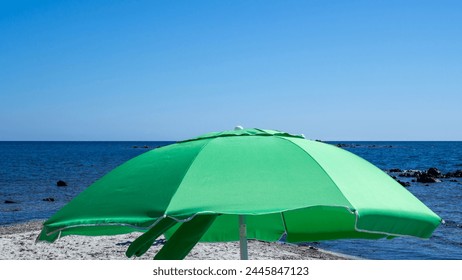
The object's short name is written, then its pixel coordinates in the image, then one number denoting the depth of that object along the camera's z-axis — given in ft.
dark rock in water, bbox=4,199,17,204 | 102.53
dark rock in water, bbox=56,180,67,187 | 139.13
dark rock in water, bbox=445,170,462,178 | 165.73
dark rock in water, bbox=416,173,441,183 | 147.13
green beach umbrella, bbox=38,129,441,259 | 12.26
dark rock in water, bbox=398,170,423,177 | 169.05
